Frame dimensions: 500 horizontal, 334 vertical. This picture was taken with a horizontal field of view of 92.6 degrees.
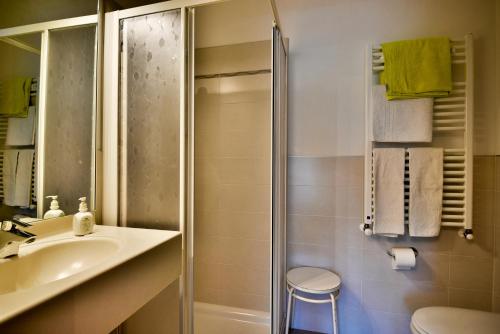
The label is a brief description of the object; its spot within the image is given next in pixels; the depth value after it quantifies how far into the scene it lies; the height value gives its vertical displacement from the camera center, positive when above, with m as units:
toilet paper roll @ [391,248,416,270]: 1.41 -0.52
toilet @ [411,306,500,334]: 1.13 -0.75
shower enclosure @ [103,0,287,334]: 1.19 +0.10
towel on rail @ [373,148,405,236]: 1.46 -0.13
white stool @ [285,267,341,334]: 1.38 -0.68
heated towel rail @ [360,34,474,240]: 1.37 +0.24
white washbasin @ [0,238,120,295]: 0.77 -0.35
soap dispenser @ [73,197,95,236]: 1.07 -0.24
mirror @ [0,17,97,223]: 0.91 +0.22
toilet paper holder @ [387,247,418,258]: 1.45 -0.51
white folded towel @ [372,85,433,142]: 1.41 +0.31
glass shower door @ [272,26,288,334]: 1.17 -0.05
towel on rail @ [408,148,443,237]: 1.41 -0.13
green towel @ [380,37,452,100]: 1.38 +0.60
